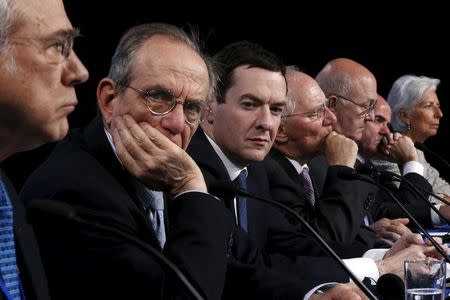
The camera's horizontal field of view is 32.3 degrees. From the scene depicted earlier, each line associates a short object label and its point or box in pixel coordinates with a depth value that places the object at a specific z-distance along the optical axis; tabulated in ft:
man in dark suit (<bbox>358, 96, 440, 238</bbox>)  13.09
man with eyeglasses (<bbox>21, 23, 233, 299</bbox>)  5.30
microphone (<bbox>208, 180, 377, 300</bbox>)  5.19
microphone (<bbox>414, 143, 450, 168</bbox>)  13.84
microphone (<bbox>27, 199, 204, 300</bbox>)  3.95
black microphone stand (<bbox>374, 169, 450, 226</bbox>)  8.92
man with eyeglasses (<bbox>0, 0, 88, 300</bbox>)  4.47
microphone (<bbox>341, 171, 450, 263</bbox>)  7.54
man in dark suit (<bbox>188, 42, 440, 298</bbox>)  9.00
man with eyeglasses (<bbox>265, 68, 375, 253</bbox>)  9.94
